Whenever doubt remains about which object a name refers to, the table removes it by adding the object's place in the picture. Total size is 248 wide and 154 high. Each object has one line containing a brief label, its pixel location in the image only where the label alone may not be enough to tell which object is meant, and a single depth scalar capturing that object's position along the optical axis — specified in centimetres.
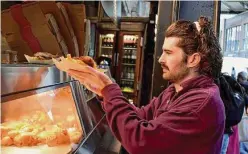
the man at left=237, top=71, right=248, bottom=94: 537
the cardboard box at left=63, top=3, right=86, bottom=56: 307
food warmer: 130
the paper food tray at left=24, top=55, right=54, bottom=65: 204
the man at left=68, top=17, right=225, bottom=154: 118
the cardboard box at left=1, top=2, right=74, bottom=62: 288
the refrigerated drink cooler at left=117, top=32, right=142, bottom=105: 744
